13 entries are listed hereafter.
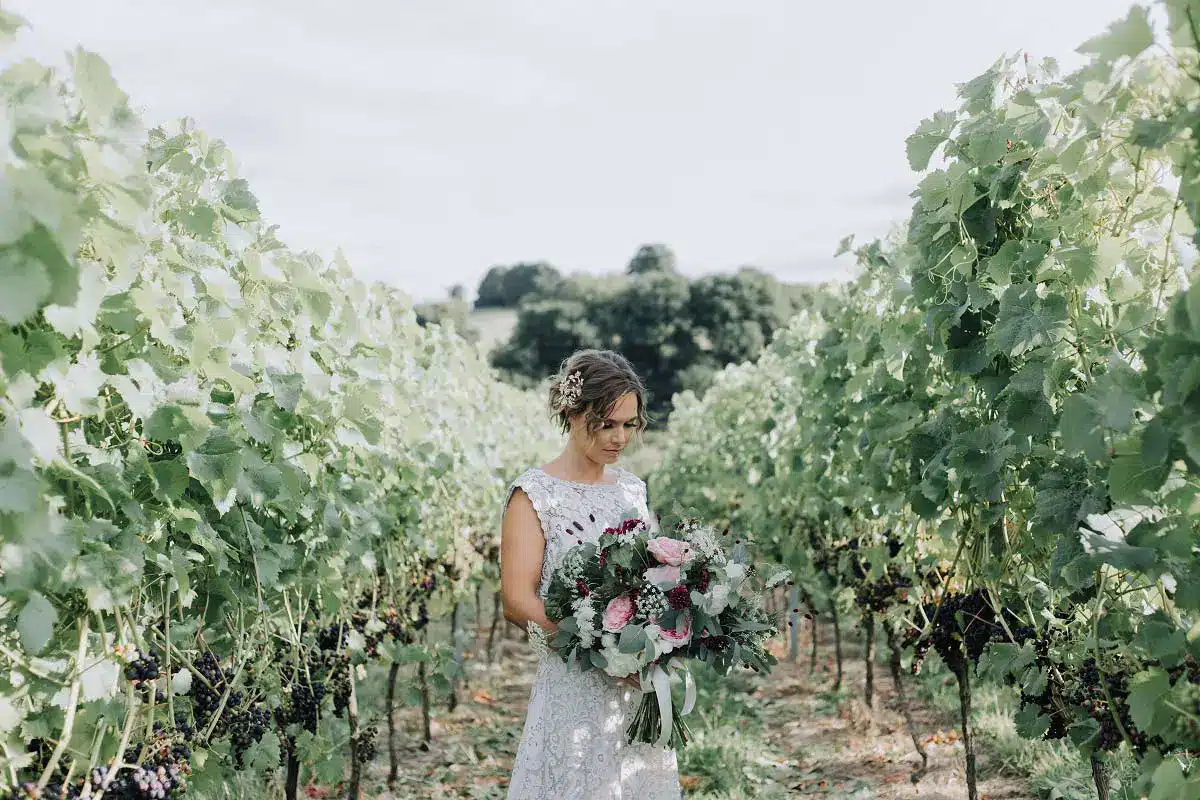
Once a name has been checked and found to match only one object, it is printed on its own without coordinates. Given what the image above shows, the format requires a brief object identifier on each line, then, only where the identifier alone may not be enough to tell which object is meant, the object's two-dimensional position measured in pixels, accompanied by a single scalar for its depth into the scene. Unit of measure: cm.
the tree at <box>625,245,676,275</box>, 6750
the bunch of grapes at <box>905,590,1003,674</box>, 315
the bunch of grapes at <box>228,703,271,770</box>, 260
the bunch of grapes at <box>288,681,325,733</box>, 319
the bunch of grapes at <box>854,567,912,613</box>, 454
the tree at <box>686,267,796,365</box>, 4484
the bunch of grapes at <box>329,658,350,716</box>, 355
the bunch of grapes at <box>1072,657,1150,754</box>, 218
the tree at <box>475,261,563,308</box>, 8131
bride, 255
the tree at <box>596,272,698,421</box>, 4538
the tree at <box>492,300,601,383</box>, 4719
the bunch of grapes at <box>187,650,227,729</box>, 245
